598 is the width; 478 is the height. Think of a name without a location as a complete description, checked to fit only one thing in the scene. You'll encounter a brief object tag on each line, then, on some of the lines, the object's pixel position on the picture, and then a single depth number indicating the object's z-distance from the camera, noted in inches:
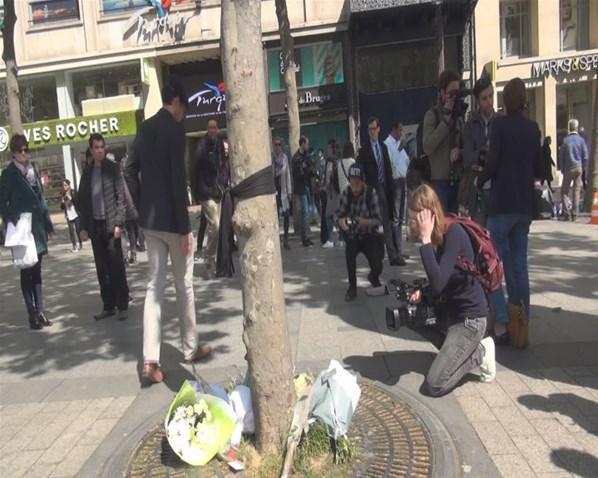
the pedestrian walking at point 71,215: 496.4
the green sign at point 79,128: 944.9
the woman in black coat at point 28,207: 234.2
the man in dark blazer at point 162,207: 168.7
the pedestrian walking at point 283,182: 395.5
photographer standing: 201.5
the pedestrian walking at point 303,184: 412.2
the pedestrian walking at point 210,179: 313.9
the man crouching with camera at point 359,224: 249.1
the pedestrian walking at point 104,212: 240.7
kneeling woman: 150.8
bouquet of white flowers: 121.3
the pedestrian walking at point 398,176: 325.1
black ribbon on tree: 116.4
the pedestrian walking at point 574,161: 494.6
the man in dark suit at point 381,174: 299.3
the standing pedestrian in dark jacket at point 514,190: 177.8
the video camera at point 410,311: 157.8
